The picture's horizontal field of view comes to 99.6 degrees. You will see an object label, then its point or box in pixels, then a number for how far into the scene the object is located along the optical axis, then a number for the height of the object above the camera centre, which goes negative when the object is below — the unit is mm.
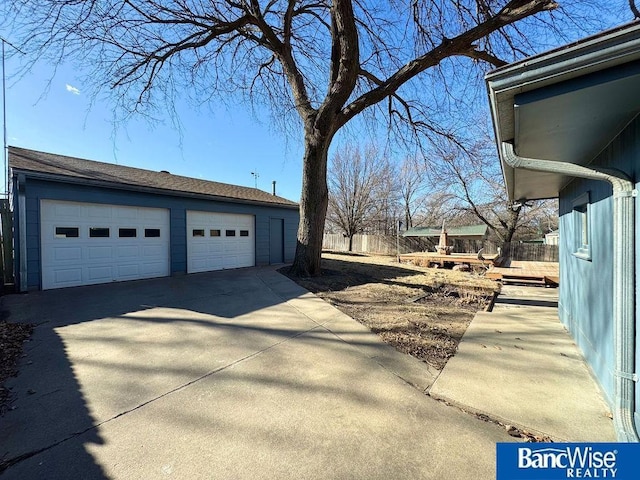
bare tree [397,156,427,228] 27312 +4937
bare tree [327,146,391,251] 23984 +4769
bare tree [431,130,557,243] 16859 +2356
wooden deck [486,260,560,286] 8406 -1243
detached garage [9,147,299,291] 6555 +532
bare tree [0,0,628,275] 6230 +5011
